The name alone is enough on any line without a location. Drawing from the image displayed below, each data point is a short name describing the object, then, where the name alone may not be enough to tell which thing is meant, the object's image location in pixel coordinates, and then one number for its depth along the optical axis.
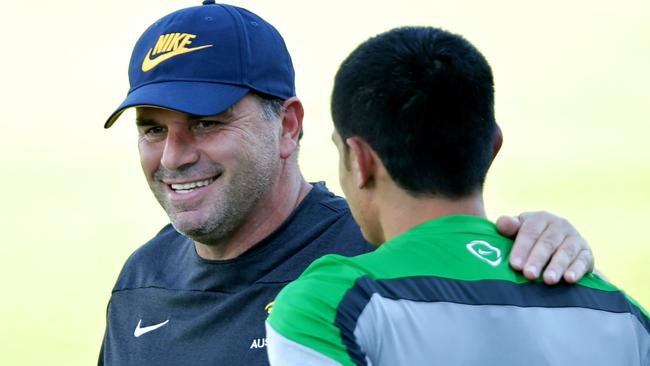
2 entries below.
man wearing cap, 7.72
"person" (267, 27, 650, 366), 7.30
